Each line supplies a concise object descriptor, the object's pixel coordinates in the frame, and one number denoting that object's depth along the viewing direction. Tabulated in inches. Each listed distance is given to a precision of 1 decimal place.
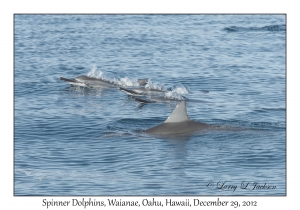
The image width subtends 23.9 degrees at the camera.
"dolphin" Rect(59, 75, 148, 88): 1457.9
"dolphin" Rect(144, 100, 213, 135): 1032.8
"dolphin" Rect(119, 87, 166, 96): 1373.0
